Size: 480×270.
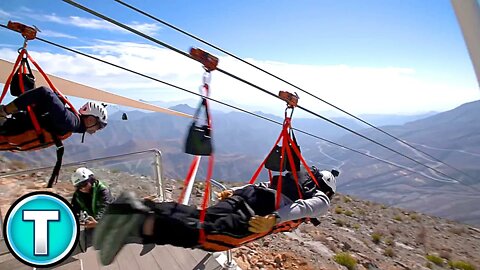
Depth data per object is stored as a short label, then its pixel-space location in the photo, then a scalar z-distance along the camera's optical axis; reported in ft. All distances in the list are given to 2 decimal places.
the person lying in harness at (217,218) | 5.39
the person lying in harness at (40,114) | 8.00
